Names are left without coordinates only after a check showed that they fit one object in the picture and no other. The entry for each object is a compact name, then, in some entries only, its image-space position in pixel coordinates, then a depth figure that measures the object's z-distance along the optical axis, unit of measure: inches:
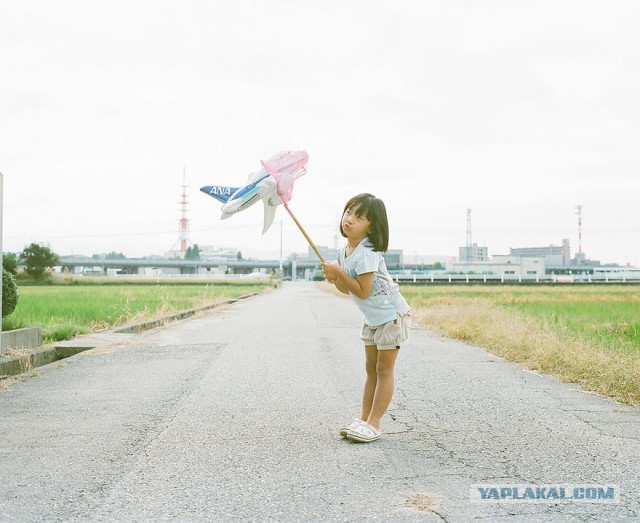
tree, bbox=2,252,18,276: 1899.6
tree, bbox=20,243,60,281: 2130.9
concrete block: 297.4
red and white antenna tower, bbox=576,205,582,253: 3501.5
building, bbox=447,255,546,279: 3784.5
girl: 151.3
